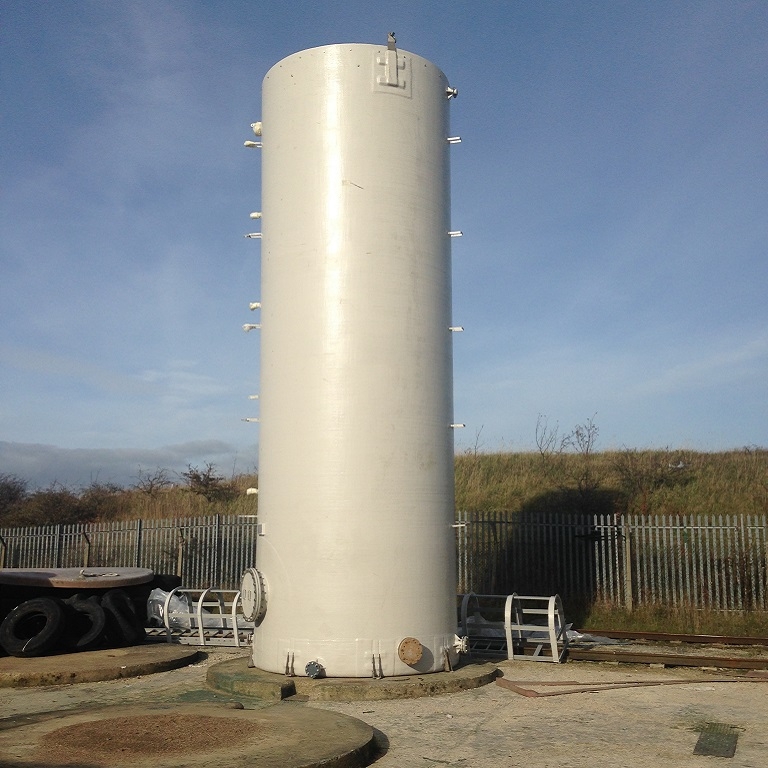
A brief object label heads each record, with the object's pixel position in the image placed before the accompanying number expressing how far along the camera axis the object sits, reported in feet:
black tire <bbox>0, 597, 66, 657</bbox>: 37.50
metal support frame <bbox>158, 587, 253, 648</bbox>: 42.24
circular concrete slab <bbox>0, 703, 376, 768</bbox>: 19.45
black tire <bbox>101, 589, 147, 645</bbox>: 41.37
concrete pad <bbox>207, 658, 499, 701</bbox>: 29.01
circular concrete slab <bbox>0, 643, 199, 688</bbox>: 33.58
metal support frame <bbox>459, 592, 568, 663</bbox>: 36.40
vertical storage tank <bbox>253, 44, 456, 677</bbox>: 31.01
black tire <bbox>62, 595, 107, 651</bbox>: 39.68
